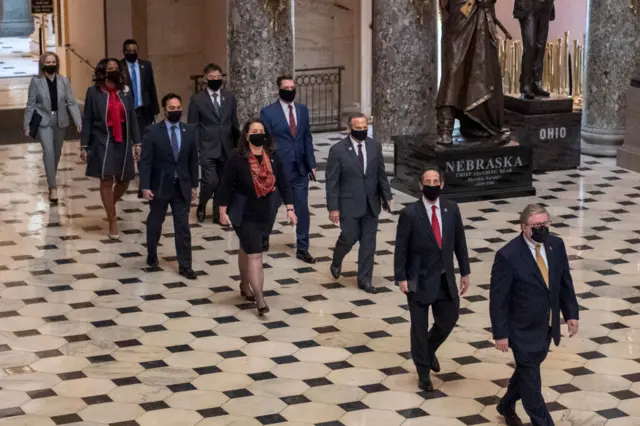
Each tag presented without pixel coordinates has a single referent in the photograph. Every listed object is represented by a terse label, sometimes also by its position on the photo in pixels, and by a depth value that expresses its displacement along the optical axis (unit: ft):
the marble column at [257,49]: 47.60
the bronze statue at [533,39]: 51.19
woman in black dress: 33.55
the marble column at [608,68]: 54.54
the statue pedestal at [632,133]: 52.03
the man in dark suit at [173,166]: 37.42
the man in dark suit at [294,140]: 39.19
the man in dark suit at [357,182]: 35.78
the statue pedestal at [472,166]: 47.14
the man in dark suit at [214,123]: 42.52
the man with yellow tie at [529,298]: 25.84
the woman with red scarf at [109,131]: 41.11
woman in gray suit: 44.37
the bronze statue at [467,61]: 45.83
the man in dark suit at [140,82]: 47.47
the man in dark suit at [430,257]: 28.86
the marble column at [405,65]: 50.21
